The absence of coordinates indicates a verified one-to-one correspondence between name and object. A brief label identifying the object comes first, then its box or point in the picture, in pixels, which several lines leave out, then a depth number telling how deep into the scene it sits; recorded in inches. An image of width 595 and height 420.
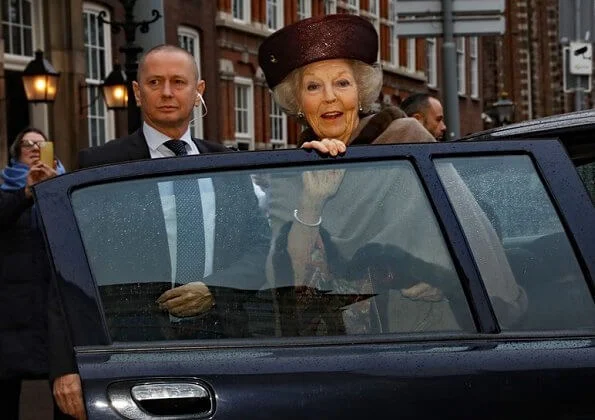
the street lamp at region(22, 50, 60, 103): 969.3
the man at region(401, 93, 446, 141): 488.5
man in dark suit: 185.8
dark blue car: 178.9
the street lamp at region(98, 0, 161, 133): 599.2
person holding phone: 379.7
